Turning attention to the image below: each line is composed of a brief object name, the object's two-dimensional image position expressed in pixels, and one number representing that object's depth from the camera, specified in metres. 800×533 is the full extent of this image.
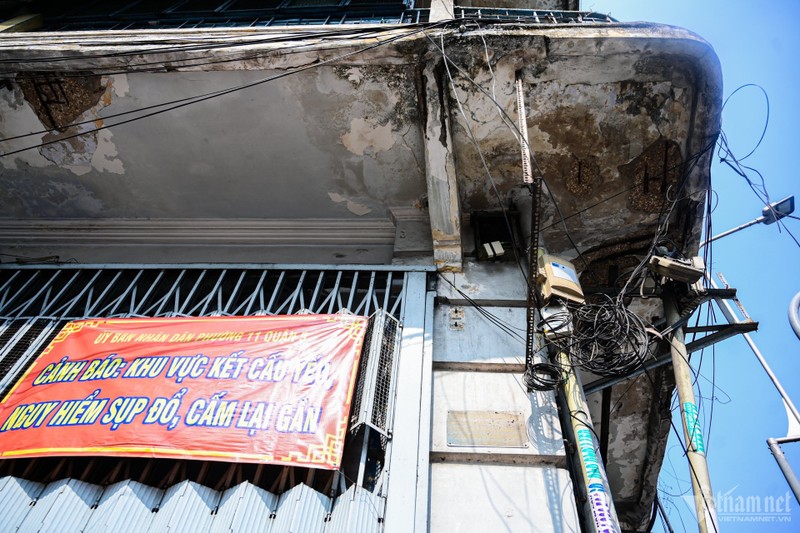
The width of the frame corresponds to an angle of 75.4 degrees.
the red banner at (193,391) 3.22
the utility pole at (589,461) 2.80
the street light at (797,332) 3.45
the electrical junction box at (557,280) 3.94
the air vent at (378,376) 3.42
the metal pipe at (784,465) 3.36
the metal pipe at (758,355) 3.72
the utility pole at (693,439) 2.84
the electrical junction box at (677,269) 3.90
